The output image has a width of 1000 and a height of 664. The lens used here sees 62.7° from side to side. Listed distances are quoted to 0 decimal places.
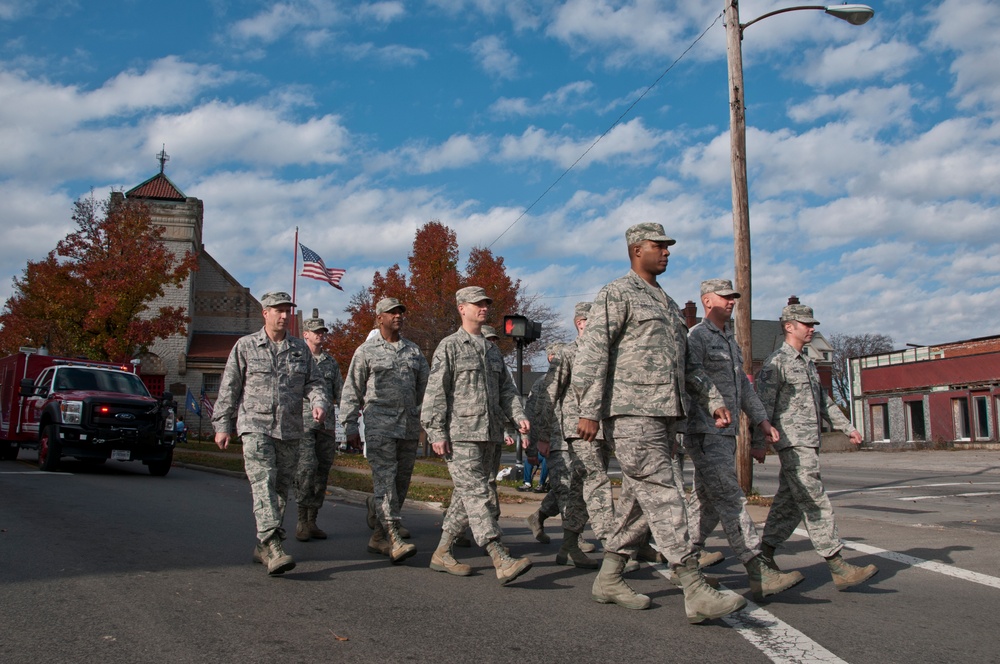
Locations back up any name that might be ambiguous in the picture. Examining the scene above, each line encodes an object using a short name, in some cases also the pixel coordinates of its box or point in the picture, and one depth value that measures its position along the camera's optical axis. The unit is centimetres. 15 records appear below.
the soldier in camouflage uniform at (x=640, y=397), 469
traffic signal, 1321
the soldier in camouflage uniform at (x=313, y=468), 767
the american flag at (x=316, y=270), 3119
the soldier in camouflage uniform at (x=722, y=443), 519
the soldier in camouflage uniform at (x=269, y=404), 600
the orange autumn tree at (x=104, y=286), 3064
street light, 1191
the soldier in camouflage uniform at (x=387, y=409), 664
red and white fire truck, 1485
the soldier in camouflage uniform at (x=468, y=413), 593
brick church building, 4069
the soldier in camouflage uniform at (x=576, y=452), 617
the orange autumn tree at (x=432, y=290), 2920
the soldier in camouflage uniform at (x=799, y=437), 554
